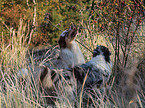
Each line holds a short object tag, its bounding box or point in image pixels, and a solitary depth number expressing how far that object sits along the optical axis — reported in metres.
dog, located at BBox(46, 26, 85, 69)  5.24
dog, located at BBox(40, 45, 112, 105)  4.66
